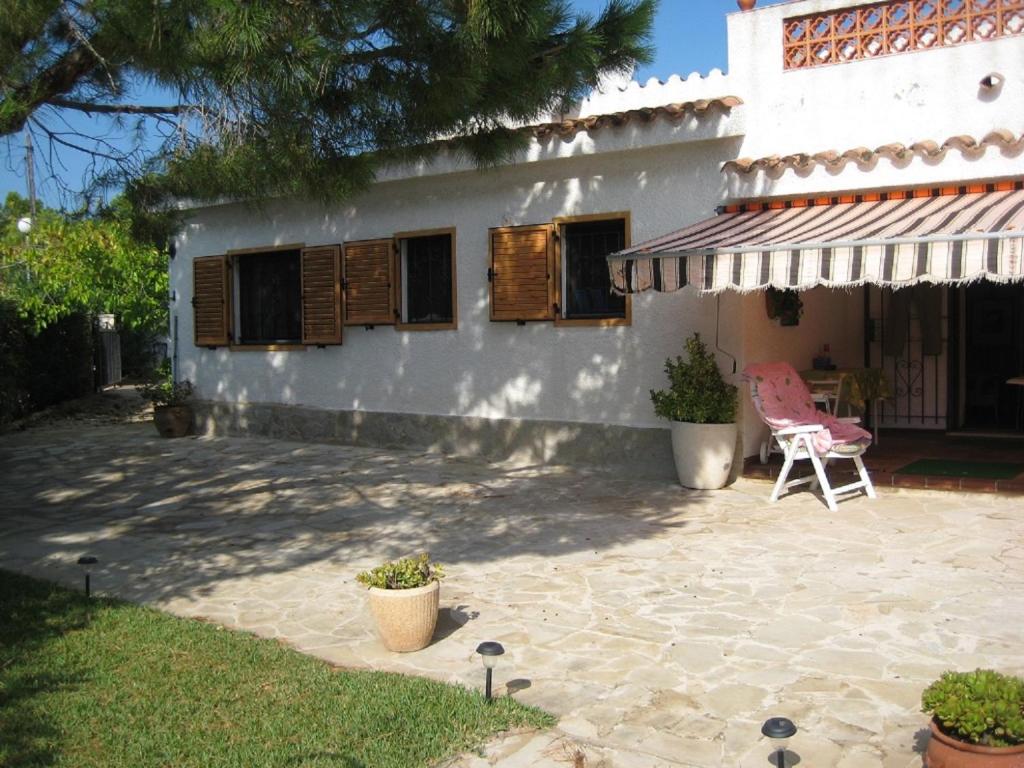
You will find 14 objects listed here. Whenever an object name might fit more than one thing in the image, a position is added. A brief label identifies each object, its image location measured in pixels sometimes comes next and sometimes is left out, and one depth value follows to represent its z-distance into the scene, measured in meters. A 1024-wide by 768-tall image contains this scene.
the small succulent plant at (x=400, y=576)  6.07
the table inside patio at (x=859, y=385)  12.39
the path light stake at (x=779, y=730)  4.11
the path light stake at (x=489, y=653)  5.16
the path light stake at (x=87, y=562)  7.00
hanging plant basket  11.56
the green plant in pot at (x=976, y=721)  3.73
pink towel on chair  10.16
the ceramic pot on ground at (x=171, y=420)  17.00
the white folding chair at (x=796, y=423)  9.95
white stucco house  9.75
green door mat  10.76
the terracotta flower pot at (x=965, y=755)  3.71
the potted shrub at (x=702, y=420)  10.84
